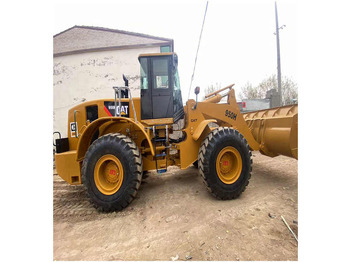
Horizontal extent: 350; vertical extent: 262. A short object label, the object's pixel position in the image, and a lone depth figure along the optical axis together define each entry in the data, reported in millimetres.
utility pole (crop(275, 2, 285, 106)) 10062
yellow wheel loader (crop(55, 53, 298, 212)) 2623
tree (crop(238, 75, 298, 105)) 19578
